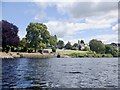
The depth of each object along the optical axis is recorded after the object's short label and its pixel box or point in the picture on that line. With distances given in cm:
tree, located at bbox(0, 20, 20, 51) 3657
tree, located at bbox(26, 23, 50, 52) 4510
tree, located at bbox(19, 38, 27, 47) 4465
